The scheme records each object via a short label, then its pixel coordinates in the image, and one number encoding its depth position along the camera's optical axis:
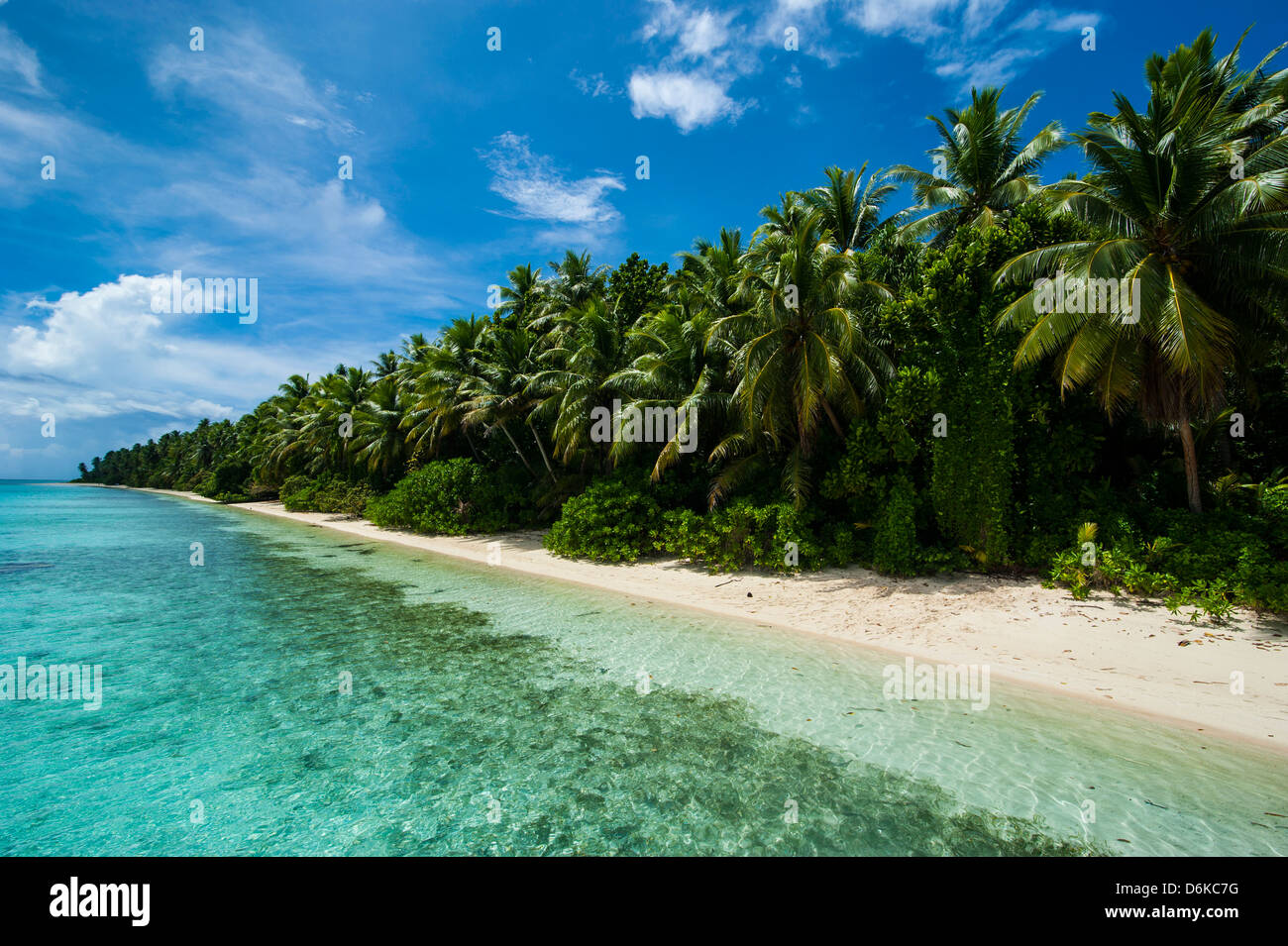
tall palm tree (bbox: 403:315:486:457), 25.53
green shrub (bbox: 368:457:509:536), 24.92
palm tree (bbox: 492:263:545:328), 31.80
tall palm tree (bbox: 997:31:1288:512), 9.57
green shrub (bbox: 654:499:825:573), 13.86
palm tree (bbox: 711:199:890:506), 13.26
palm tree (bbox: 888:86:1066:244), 18.22
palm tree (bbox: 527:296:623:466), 19.56
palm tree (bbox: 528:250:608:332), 29.80
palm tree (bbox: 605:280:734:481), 16.05
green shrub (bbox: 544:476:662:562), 17.36
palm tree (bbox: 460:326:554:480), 23.33
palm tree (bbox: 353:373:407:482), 33.00
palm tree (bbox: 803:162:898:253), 21.75
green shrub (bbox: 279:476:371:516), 37.16
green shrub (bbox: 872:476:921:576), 12.54
